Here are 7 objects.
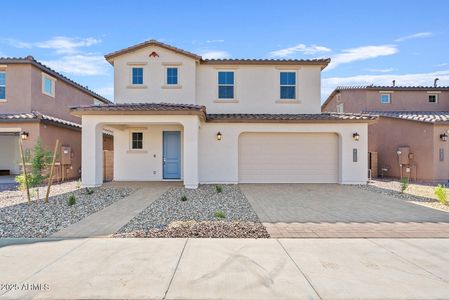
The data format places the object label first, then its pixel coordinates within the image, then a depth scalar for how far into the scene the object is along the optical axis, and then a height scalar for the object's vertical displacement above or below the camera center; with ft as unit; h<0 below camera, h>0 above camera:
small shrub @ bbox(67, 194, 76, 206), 29.89 -4.96
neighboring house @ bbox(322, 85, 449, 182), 53.11 +4.76
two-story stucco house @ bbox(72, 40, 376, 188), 47.44 +4.19
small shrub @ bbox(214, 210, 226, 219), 24.38 -5.21
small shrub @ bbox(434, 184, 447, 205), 30.71 -4.49
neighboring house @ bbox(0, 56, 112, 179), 50.03 +7.37
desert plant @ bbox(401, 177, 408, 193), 37.70 -4.31
